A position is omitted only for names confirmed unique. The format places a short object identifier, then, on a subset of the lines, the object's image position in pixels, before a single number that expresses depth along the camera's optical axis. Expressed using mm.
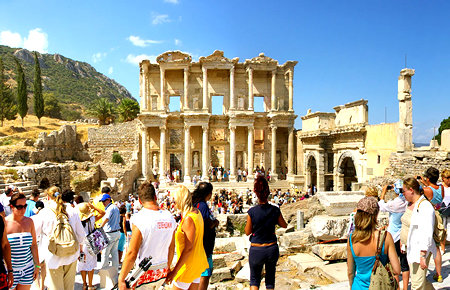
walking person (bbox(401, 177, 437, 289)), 4234
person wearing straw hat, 5559
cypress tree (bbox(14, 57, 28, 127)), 40369
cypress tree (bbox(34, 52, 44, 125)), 43250
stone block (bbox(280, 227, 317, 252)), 7734
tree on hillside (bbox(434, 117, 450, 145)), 41266
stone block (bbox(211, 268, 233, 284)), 6441
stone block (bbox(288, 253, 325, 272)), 6527
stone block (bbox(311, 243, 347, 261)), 6590
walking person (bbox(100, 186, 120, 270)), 6121
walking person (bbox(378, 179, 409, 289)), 5348
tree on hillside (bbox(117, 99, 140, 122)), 44500
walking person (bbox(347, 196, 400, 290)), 3277
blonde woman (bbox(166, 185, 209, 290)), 3736
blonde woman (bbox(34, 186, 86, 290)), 4715
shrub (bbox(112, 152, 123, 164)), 33812
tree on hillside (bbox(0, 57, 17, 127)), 40219
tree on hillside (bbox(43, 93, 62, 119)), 55975
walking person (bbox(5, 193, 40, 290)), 4137
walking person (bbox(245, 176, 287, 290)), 4445
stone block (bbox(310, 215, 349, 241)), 7359
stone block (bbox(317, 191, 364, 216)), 8383
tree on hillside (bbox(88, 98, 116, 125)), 45125
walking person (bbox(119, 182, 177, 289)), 3551
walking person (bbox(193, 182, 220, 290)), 4480
